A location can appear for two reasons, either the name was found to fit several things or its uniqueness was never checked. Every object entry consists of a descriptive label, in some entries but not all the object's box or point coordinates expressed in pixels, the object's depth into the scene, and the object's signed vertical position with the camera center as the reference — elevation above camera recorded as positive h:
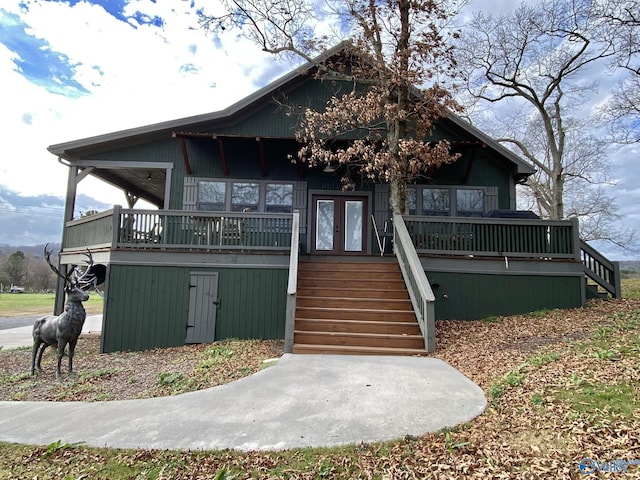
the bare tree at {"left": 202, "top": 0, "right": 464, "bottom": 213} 9.08 +5.06
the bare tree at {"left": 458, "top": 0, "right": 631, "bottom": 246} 15.18 +9.94
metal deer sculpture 5.73 -0.89
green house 7.83 +0.80
